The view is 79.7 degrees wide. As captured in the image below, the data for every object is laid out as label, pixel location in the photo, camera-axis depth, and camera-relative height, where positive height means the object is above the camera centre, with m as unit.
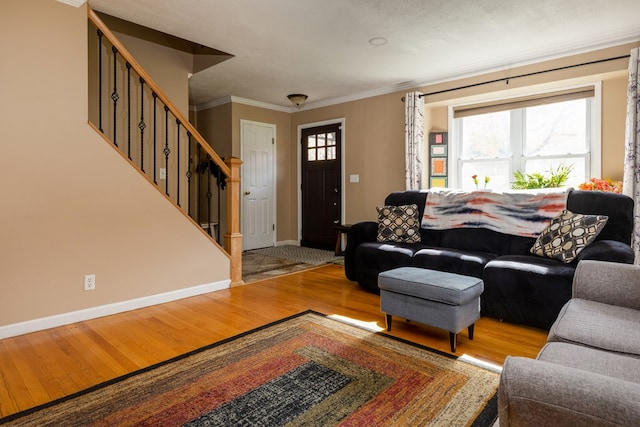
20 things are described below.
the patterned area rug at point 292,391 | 1.71 -0.93
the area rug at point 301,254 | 5.49 -0.73
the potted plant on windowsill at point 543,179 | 4.19 +0.30
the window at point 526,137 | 4.12 +0.81
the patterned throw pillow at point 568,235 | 2.87 -0.23
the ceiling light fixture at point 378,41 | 3.71 +1.63
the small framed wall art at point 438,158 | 5.05 +0.64
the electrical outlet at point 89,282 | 3.01 -0.58
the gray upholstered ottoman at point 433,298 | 2.42 -0.61
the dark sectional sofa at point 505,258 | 2.71 -0.44
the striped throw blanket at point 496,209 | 3.37 -0.03
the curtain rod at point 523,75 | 3.71 +1.44
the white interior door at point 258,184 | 6.29 +0.39
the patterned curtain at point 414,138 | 4.98 +0.90
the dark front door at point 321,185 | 6.25 +0.36
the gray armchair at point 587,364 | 0.78 -0.43
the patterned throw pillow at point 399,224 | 4.01 -0.19
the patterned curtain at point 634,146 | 3.44 +0.54
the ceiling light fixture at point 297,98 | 5.57 +1.58
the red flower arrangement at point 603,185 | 3.63 +0.20
